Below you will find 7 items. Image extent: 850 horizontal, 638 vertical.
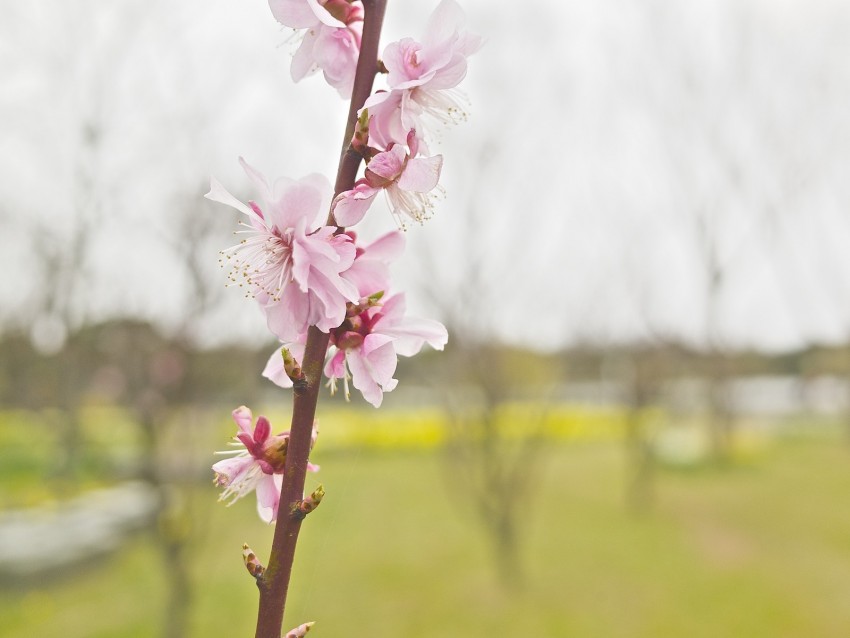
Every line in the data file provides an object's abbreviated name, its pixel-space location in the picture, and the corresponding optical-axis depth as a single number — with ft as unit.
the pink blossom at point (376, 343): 0.91
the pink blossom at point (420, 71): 0.88
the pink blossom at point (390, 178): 0.85
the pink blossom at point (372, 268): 0.91
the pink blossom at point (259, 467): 0.91
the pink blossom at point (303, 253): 0.86
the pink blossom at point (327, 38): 0.92
